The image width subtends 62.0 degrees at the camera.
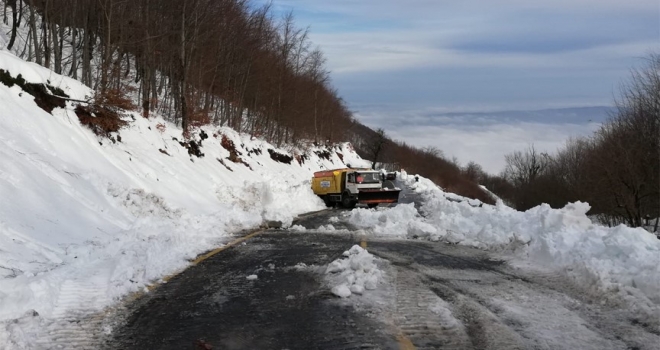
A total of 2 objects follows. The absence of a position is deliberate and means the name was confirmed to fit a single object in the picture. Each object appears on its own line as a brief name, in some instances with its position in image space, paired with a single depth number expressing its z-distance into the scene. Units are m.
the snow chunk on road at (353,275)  7.20
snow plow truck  27.83
